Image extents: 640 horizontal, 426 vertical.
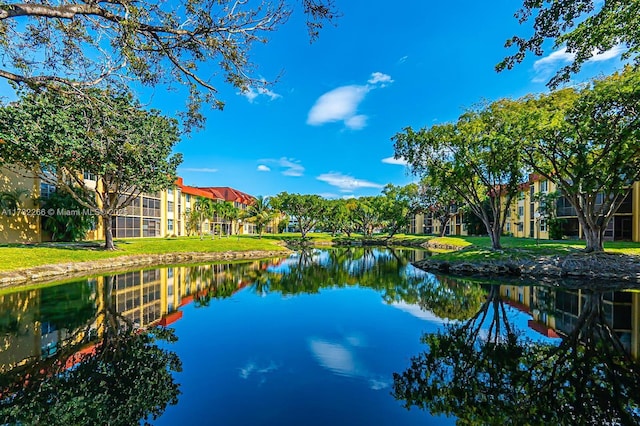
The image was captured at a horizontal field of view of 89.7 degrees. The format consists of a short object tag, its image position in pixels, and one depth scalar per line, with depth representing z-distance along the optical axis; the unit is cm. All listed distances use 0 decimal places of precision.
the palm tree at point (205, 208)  5134
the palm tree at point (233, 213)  5566
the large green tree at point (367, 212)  5981
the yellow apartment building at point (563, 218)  3209
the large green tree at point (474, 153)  1972
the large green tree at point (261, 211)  5491
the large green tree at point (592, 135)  1600
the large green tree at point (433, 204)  5428
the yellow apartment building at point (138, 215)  2784
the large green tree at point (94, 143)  735
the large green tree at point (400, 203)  5685
